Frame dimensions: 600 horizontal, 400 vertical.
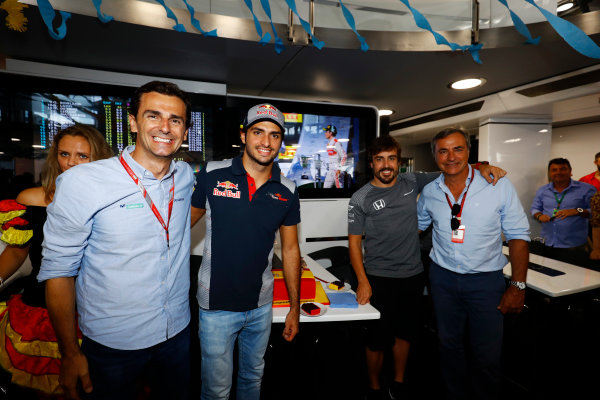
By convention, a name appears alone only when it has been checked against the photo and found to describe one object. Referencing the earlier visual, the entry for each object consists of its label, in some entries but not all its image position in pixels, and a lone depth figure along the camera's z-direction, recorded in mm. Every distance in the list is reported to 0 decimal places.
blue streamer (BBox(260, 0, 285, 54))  1964
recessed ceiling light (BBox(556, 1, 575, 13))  2824
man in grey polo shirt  2107
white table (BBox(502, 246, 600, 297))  2082
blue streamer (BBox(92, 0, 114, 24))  1789
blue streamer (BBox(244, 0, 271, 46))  1988
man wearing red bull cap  1479
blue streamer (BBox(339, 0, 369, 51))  1951
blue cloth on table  1787
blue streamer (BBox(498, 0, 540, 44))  1871
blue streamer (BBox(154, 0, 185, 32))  1880
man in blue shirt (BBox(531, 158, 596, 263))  3822
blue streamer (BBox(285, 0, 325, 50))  1969
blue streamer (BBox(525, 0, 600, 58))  1434
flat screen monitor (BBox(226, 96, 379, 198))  3061
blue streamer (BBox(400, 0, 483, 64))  1830
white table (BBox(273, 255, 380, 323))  1664
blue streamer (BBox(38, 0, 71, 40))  1605
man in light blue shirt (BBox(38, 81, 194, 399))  1116
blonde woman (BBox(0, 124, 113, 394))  1408
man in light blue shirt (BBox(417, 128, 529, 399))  1866
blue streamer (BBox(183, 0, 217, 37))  1978
